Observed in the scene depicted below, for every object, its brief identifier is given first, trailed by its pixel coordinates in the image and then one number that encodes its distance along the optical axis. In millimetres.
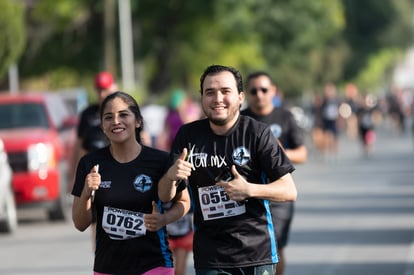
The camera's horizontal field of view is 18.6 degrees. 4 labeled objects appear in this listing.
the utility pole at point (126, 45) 42750
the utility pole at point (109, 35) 45938
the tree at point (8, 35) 23906
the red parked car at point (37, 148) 17562
